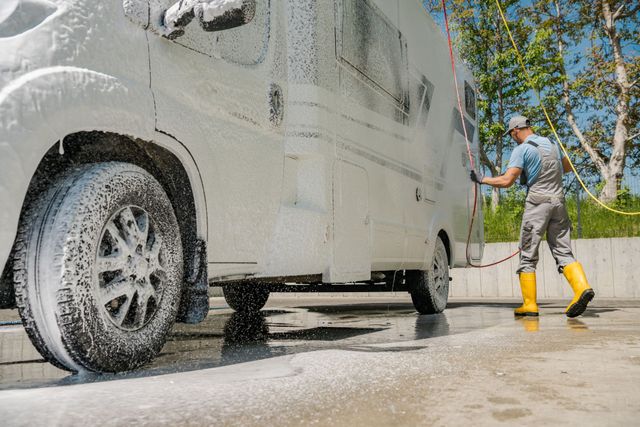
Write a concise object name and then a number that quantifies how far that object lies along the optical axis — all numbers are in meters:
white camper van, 2.53
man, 6.35
